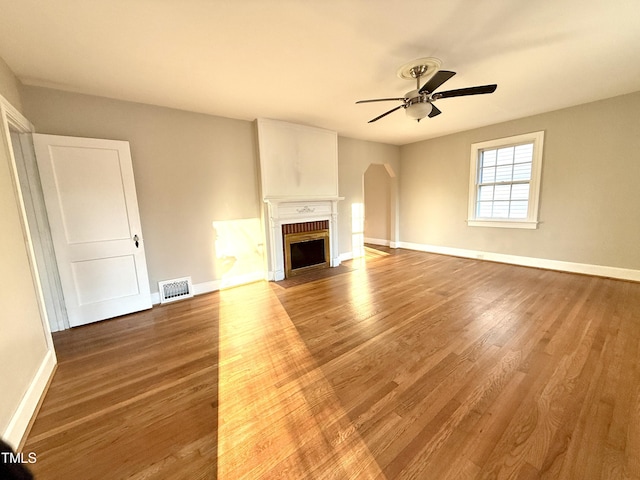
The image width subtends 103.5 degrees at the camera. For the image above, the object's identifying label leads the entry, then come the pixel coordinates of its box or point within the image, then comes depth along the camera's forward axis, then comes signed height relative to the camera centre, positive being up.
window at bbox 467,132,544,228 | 4.33 +0.25
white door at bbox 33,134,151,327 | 2.65 -0.14
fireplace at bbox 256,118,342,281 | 4.05 +0.17
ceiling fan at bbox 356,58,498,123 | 2.30 +1.00
